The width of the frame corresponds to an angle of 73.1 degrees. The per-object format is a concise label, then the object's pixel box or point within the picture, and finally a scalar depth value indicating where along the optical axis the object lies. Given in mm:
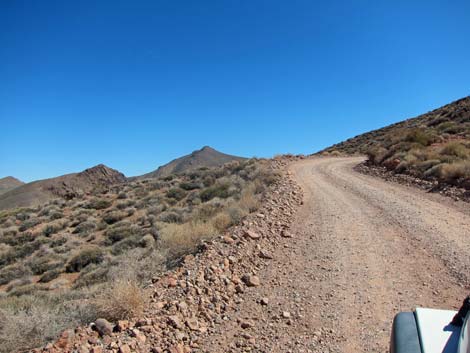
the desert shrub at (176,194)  22703
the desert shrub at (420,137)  22047
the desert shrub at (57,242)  16394
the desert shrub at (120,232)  15429
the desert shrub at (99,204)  24461
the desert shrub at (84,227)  18347
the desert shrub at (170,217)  15961
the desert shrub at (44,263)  13219
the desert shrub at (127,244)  13373
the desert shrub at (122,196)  27075
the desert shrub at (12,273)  12797
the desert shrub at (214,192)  18494
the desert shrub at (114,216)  19625
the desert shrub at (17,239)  18078
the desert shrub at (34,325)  4844
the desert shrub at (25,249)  15484
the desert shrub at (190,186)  25109
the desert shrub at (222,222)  9384
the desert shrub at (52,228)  18906
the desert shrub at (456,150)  15672
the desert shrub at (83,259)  12687
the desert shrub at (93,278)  9873
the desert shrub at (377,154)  21812
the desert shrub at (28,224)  21058
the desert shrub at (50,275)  12070
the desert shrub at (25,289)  10709
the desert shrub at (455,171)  12828
